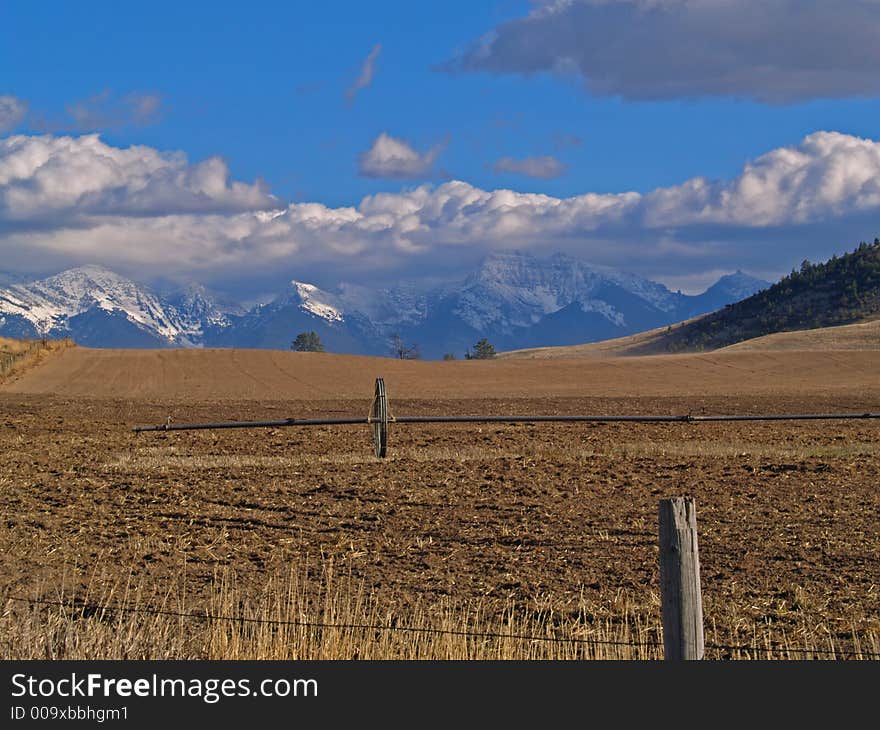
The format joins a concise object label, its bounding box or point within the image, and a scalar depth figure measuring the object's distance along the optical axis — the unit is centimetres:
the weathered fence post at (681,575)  1345
